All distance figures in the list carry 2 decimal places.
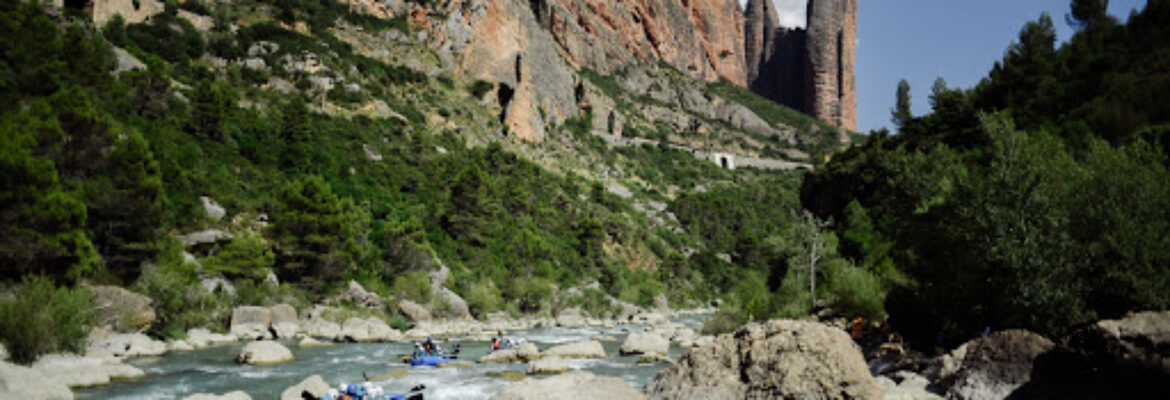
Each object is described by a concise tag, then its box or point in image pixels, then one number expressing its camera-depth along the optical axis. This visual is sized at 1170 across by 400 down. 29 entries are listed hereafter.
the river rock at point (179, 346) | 24.34
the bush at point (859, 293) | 29.11
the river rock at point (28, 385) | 12.86
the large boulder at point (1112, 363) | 11.33
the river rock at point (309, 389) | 15.25
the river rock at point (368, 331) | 31.52
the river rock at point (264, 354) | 21.95
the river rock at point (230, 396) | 13.75
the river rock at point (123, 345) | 21.06
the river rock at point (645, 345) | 29.02
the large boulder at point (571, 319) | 50.09
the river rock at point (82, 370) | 16.03
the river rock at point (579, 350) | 26.91
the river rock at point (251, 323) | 29.34
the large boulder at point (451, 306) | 43.43
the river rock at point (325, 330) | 31.99
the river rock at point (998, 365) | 14.07
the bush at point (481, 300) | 46.19
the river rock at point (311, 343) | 28.00
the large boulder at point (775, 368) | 11.88
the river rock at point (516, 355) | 25.20
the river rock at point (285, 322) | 30.62
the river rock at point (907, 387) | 14.84
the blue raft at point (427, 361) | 23.59
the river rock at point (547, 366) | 21.62
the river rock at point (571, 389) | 11.58
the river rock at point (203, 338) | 25.77
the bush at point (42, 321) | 17.42
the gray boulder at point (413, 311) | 40.28
